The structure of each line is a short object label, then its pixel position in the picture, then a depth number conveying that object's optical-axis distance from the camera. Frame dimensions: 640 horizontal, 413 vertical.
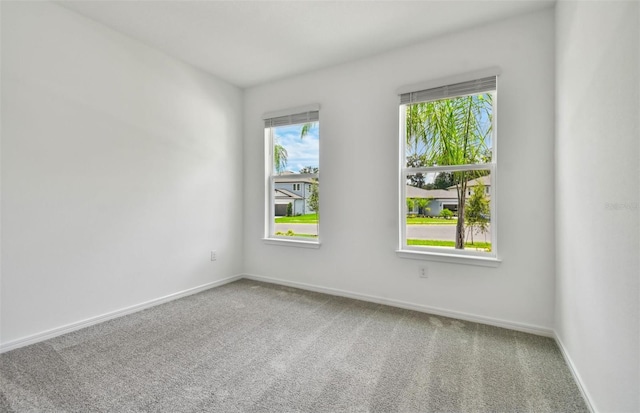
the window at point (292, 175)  3.66
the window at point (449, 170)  2.71
